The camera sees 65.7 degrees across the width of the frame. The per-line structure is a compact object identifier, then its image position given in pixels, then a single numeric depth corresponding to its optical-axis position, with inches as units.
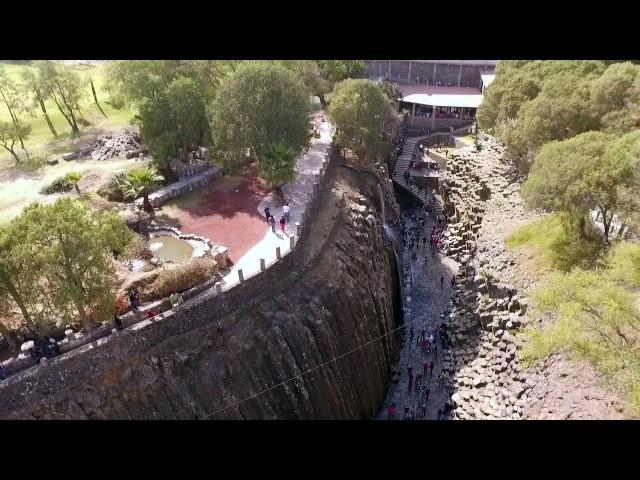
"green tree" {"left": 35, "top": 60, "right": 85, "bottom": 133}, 1651.1
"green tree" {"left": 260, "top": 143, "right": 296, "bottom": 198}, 1194.6
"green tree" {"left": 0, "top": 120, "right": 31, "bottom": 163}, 1473.9
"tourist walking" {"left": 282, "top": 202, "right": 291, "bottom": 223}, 1144.2
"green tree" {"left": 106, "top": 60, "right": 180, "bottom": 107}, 1305.4
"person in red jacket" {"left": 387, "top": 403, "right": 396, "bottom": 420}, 1059.7
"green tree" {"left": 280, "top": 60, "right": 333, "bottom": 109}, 1654.0
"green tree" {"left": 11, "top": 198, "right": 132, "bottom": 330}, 742.5
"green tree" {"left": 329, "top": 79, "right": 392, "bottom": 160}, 1493.6
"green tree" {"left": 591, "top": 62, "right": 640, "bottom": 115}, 1293.1
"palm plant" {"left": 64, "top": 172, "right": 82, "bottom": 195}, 1205.7
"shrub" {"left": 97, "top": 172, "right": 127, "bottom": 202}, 1225.4
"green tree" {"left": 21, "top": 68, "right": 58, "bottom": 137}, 1647.4
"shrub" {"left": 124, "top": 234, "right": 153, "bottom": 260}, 960.5
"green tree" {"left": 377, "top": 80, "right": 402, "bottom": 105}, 2022.5
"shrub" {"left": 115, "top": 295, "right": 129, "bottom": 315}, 861.8
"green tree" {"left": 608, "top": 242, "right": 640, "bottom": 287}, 871.7
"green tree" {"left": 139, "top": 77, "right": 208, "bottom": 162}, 1275.8
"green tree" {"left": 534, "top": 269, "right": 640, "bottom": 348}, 816.9
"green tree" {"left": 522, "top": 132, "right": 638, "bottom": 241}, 1039.0
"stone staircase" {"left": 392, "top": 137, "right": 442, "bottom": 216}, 1836.9
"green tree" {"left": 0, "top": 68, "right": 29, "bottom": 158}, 1537.9
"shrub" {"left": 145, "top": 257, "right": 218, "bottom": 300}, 904.3
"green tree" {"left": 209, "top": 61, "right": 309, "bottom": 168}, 1228.5
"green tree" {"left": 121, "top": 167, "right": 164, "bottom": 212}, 1175.6
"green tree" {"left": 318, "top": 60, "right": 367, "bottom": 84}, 1920.5
